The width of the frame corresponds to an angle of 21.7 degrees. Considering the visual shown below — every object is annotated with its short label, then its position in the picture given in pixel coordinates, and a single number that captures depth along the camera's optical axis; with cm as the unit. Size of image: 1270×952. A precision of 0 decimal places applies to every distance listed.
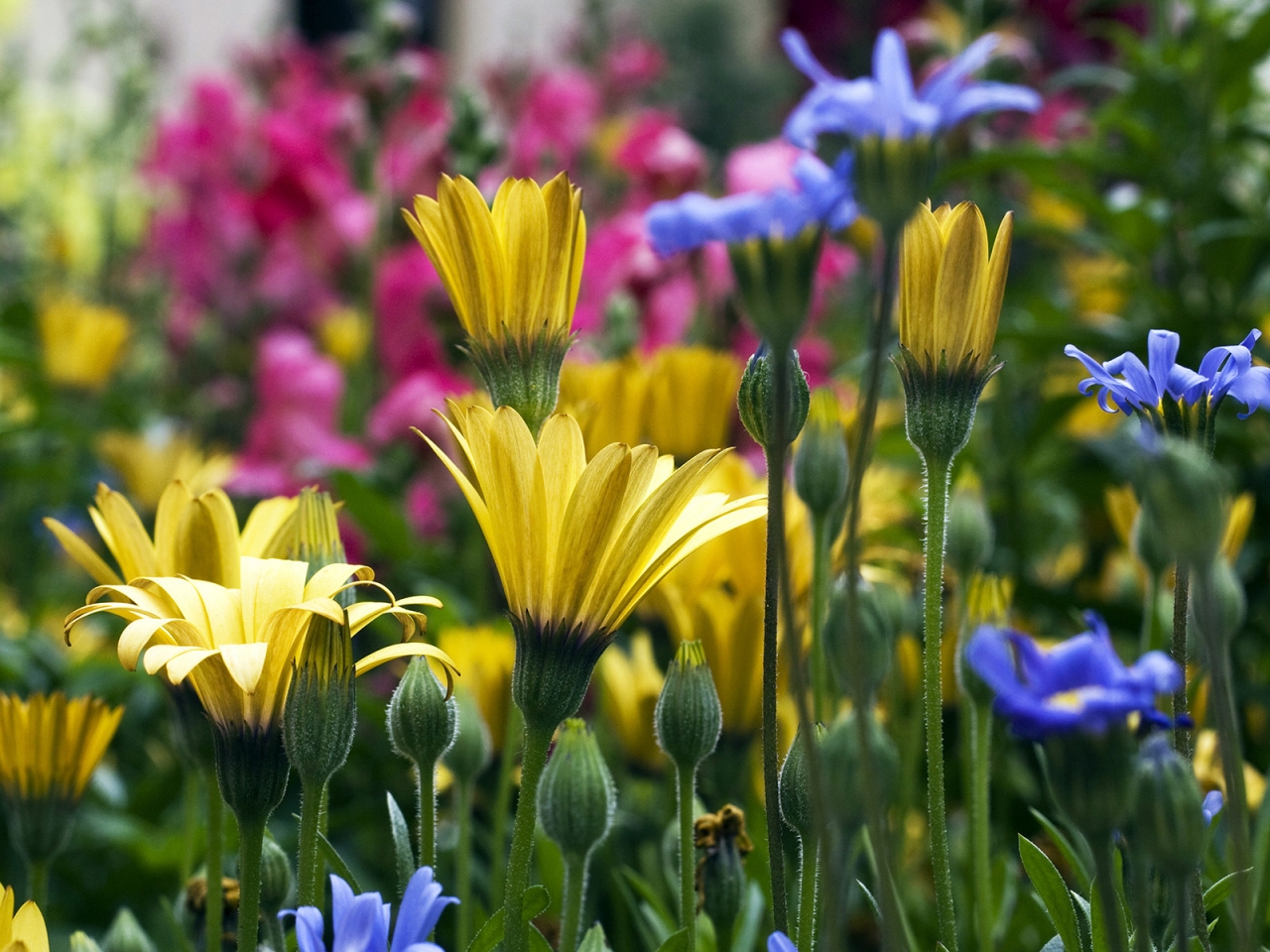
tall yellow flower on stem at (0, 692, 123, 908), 44
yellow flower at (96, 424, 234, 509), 100
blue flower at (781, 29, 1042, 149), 36
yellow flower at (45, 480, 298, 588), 42
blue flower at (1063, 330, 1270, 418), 39
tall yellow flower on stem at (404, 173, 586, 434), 41
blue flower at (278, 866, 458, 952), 37
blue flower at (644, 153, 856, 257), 37
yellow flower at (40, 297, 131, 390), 118
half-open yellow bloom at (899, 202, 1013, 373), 40
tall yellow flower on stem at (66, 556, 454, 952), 39
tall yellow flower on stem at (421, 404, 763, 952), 39
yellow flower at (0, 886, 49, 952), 38
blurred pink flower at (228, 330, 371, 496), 104
